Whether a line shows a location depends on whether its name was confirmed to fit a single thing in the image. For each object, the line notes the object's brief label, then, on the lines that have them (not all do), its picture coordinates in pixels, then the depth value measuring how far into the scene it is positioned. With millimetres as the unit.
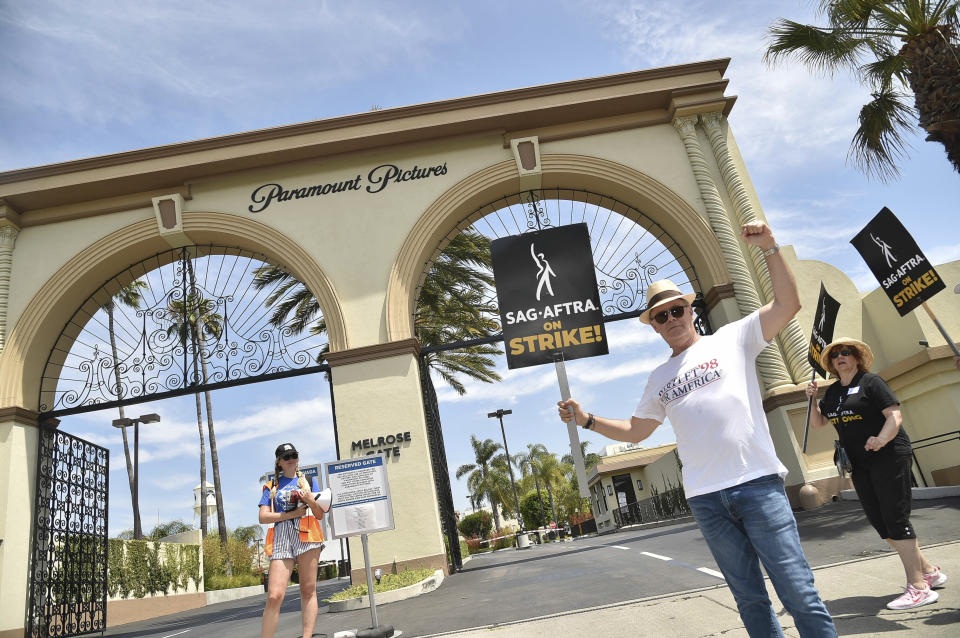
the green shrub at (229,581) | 26953
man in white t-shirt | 2646
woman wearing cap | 5352
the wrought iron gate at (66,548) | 11617
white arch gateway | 12250
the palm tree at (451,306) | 17953
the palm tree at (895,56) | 9281
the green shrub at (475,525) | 57625
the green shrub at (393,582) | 9312
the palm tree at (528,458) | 55375
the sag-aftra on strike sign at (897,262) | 6059
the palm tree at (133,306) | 27078
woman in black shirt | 4207
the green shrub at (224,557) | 28594
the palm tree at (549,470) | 53719
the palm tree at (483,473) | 56188
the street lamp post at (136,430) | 23922
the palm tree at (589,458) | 55725
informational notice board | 6863
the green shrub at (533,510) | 52312
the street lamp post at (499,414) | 38812
